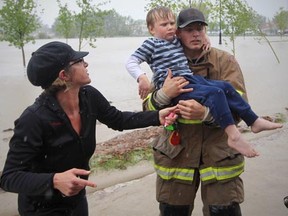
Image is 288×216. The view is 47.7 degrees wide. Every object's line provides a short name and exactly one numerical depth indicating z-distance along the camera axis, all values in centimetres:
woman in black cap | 174
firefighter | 215
